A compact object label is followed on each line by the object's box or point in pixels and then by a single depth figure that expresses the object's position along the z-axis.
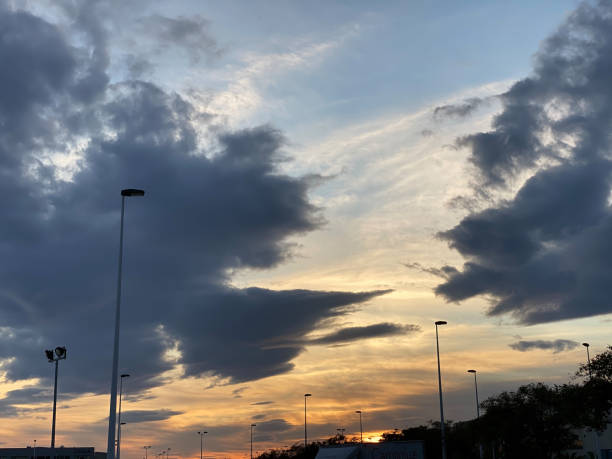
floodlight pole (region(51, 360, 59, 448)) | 53.41
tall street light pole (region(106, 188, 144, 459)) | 30.43
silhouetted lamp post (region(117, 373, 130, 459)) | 94.21
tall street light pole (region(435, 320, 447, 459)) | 64.26
